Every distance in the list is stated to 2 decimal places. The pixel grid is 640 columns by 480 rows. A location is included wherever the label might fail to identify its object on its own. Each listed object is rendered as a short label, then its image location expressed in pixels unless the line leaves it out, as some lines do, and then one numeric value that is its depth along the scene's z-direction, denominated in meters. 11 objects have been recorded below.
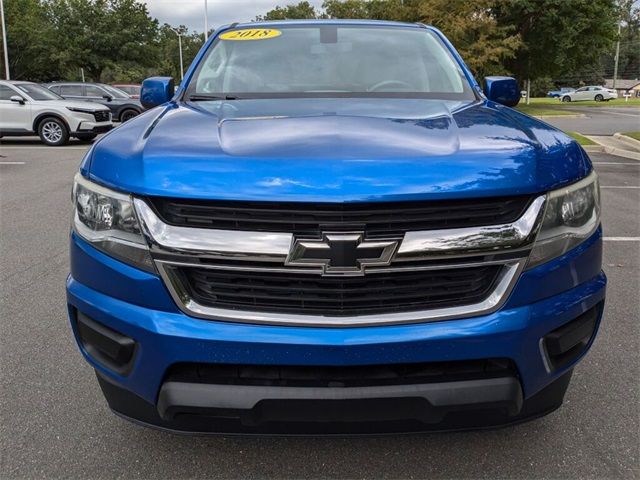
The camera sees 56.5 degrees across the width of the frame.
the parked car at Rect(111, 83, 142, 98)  23.15
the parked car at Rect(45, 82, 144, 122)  19.94
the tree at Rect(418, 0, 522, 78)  32.00
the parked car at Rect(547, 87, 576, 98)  85.99
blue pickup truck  1.80
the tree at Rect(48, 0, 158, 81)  40.44
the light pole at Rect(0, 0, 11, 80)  34.57
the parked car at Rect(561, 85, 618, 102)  62.19
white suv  14.81
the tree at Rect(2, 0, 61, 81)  41.22
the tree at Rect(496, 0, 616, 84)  33.72
